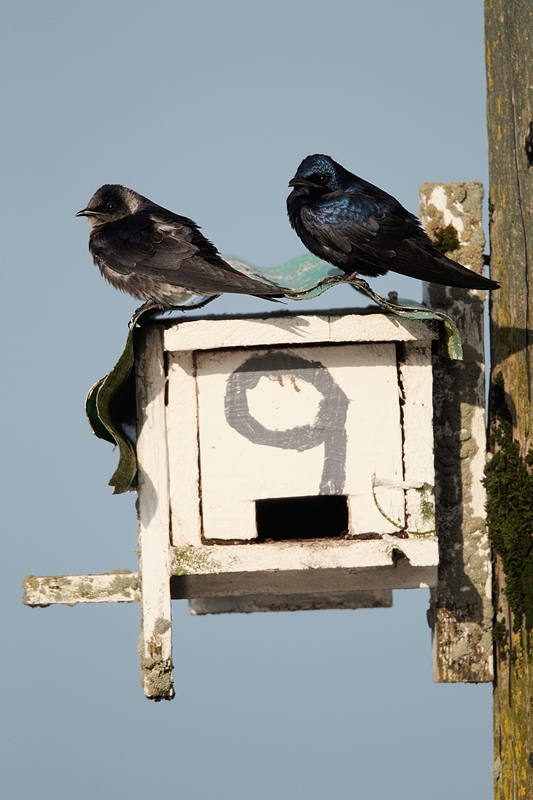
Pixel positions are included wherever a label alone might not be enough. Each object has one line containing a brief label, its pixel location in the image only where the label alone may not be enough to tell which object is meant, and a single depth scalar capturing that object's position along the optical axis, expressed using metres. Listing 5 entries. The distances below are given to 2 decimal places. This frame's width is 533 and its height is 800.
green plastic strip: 6.10
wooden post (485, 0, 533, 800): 6.32
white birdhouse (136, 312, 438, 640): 6.25
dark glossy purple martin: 6.70
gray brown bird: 6.84
